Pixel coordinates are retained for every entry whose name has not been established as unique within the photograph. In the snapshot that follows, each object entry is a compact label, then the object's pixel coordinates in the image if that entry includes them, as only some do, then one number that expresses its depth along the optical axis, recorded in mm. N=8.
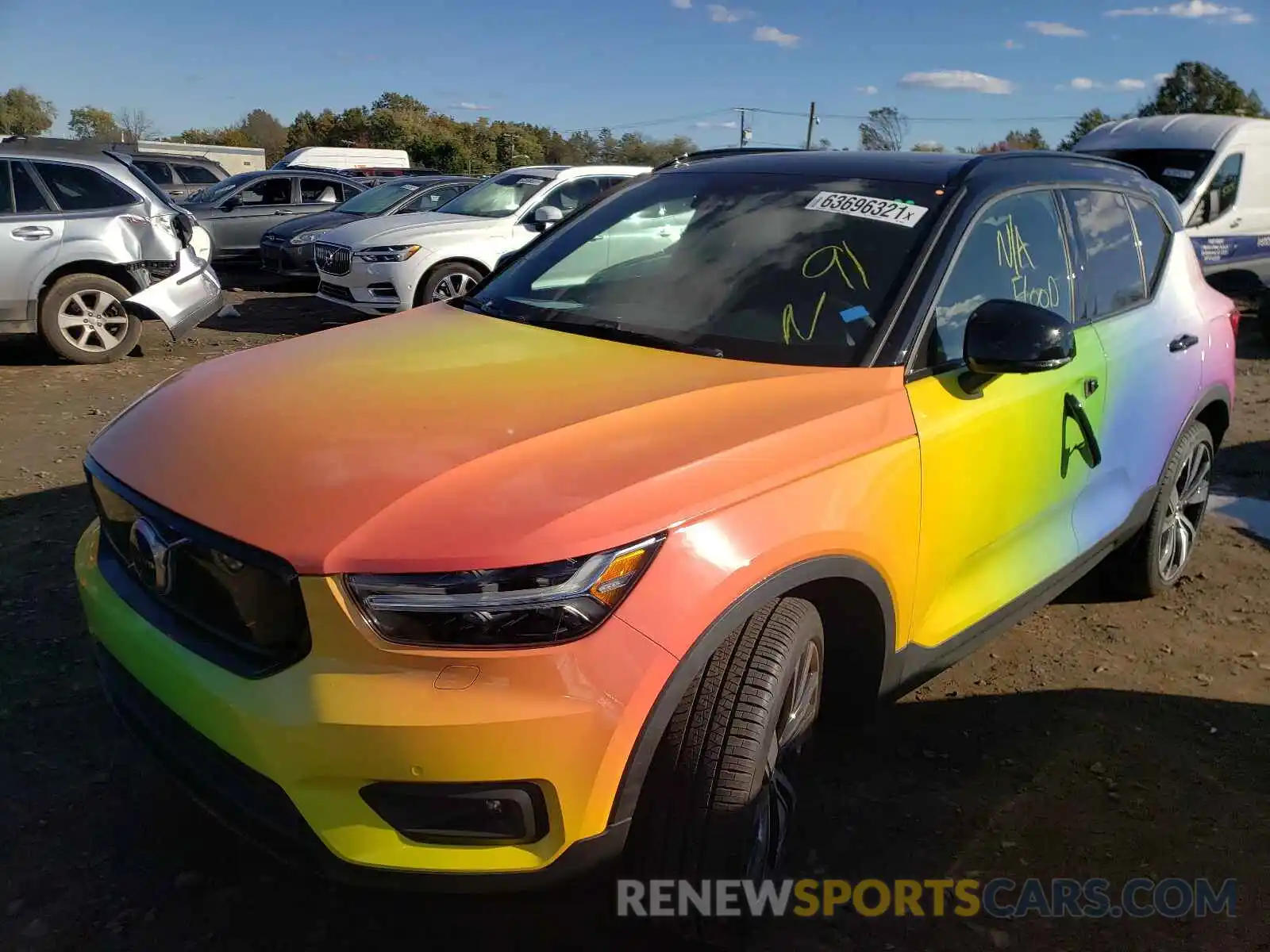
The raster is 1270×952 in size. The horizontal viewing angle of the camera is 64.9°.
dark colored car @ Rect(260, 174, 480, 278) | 12258
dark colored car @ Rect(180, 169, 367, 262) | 13523
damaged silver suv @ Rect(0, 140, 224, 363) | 7727
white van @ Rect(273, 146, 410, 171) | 26484
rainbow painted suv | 1811
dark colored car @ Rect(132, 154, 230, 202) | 16734
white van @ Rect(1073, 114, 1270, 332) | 10039
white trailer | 45359
